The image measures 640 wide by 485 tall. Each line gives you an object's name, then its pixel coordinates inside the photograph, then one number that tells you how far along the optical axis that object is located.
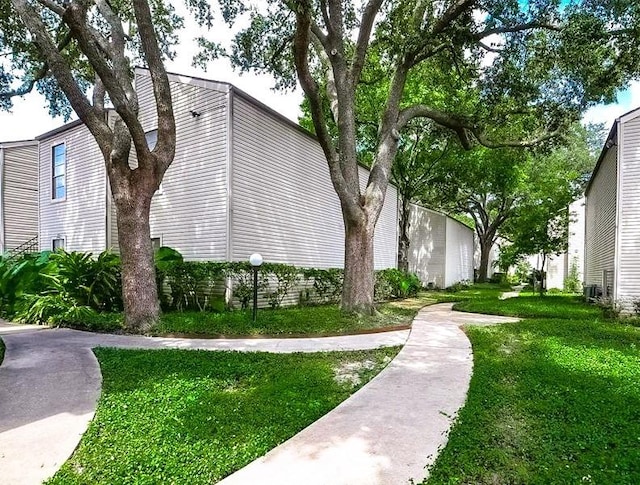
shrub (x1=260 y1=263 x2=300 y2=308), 10.34
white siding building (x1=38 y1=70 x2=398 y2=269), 10.05
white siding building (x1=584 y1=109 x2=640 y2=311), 9.63
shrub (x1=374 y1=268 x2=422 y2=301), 14.23
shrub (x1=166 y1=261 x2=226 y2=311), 9.27
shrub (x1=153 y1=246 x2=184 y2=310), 9.37
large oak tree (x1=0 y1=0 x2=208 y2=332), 7.07
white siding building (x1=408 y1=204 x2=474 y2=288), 21.38
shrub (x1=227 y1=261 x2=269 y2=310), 9.43
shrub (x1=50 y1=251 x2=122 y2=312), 8.95
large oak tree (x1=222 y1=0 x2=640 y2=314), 9.17
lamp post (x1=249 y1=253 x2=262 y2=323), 7.59
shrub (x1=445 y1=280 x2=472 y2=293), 21.11
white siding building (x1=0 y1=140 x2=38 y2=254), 15.86
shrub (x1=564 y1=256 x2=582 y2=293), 20.66
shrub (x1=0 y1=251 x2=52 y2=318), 9.09
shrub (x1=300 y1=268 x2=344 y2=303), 11.93
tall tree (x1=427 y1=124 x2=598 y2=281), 15.71
